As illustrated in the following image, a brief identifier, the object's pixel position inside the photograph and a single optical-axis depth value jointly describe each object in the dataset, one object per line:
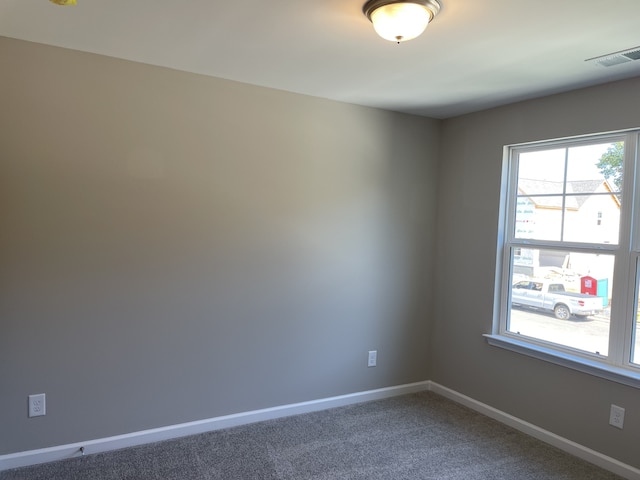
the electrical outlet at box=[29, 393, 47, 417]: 2.52
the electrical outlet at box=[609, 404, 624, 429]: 2.66
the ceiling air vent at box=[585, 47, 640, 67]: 2.24
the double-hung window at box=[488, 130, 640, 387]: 2.71
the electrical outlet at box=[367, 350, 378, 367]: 3.65
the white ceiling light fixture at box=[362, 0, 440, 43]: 1.79
